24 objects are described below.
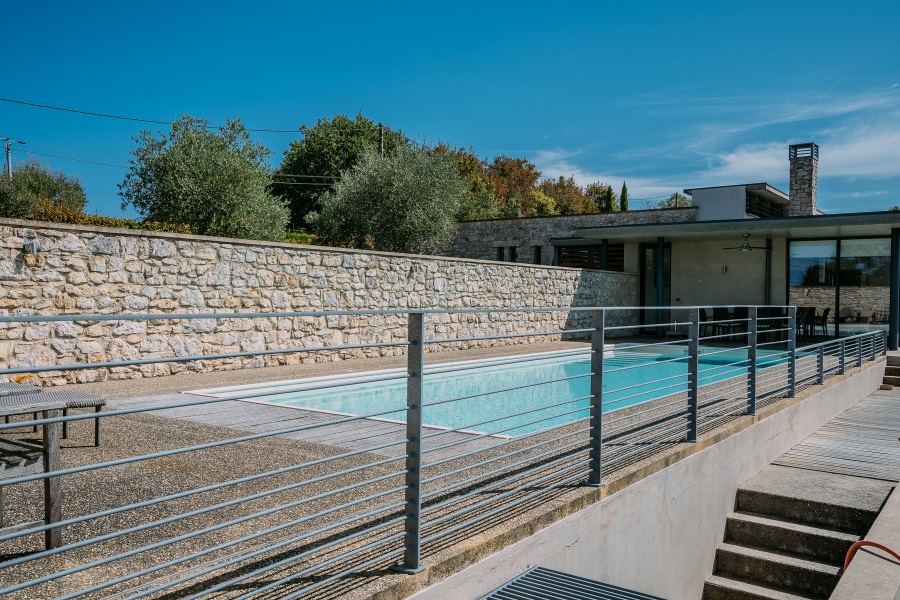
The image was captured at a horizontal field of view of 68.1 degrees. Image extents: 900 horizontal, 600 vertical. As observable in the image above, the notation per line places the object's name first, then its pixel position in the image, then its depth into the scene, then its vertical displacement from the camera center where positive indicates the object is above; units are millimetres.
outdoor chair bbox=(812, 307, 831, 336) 16000 -512
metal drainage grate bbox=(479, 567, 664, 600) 3016 -1392
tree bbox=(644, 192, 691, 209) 47812 +7013
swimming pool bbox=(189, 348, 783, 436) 7652 -1394
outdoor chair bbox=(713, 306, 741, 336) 16811 -707
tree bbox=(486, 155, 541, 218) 42719 +7496
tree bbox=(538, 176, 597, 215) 44812 +6882
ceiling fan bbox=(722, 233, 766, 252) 16156 +1242
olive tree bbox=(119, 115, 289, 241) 15344 +2465
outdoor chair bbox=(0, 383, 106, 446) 3662 -655
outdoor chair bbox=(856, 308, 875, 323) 15516 -358
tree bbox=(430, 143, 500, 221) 33469 +5691
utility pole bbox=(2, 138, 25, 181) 38353 +8001
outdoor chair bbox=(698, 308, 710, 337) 17703 -807
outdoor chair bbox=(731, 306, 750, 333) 16892 -451
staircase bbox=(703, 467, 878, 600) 5195 -2056
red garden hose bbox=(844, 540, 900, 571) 4293 -1641
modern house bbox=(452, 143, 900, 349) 15289 +1094
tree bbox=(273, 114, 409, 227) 36469 +7411
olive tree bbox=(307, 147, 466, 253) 19500 +2657
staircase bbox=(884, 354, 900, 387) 11914 -1306
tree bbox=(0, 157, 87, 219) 26062 +4672
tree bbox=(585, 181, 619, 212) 46388 +7385
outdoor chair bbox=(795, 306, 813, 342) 15523 -506
